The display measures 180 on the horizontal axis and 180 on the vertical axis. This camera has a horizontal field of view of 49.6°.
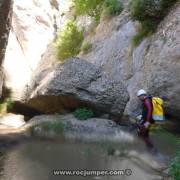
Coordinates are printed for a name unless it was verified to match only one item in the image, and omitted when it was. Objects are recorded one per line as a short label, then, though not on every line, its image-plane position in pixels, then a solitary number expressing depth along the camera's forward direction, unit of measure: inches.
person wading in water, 193.4
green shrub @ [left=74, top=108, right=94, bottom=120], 228.9
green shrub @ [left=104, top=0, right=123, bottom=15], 321.8
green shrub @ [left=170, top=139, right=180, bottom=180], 127.4
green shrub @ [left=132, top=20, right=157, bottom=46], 266.4
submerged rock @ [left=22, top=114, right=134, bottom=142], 212.1
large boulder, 232.1
